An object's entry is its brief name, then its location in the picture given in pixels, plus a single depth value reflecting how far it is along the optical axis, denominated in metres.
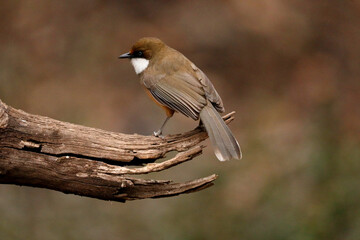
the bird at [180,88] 9.61
